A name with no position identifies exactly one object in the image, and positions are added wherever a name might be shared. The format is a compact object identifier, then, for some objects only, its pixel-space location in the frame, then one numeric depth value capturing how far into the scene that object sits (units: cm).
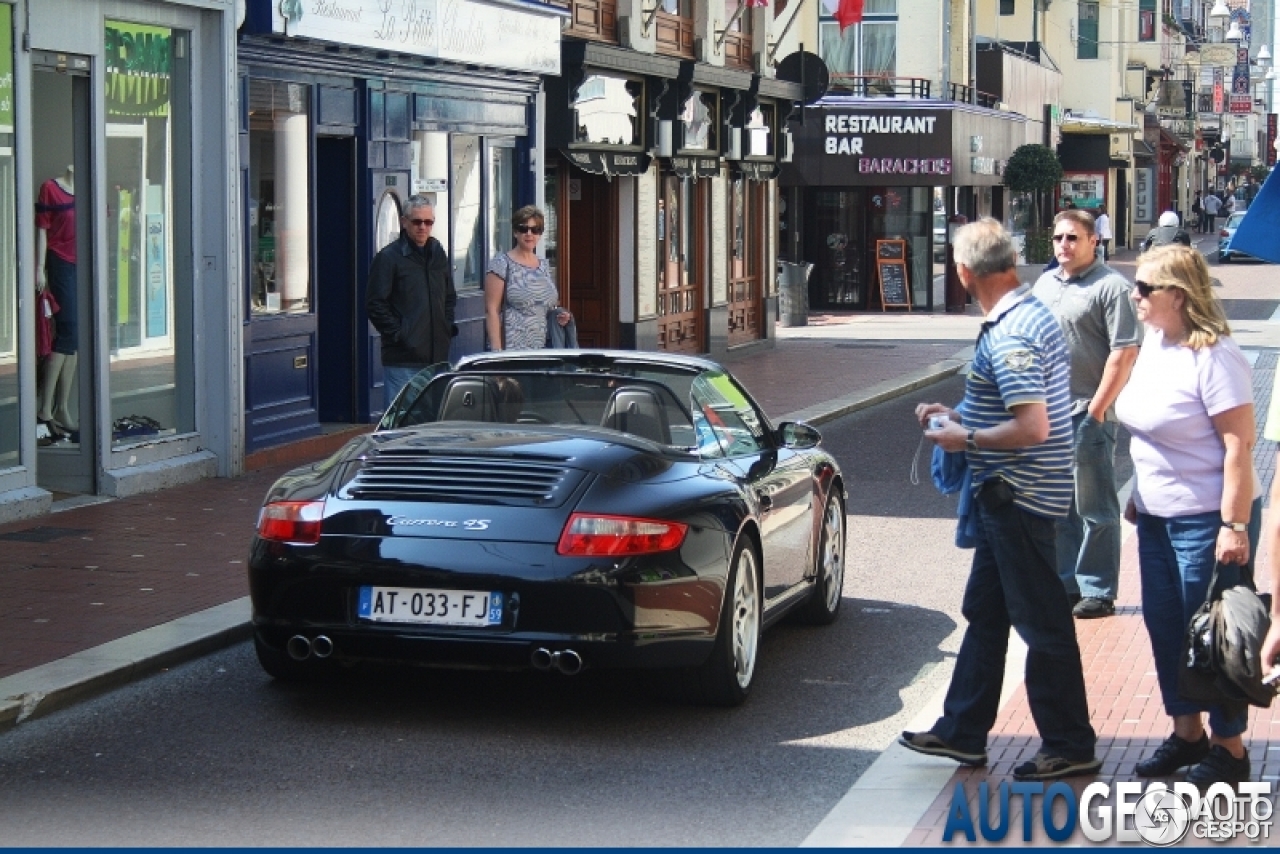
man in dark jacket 1218
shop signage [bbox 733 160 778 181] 2736
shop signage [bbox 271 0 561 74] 1461
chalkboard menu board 3684
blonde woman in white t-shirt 589
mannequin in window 1234
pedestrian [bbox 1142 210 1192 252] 2390
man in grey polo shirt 872
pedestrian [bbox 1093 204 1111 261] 5300
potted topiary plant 4269
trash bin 3253
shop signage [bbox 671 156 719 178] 2452
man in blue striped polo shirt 611
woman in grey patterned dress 1260
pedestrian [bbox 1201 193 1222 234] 8506
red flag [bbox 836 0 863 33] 2945
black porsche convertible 674
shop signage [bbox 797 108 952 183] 3638
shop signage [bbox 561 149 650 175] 2125
